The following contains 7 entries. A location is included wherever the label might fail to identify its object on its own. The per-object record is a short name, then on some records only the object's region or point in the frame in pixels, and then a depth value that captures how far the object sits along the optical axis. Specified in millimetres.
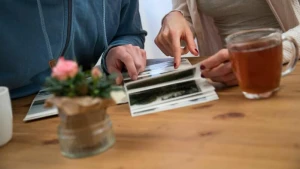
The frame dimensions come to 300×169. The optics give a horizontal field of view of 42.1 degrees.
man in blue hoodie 879
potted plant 483
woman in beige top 986
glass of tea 637
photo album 685
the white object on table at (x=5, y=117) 614
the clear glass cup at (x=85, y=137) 520
